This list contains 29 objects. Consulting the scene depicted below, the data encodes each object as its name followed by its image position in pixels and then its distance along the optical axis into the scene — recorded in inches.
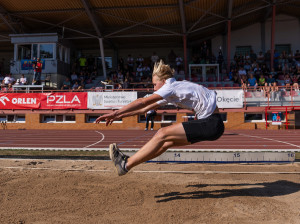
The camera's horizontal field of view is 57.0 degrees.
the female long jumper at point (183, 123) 133.4
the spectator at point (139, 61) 1064.0
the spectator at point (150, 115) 613.4
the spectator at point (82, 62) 1093.1
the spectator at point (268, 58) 1000.2
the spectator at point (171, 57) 1151.9
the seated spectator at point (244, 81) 807.9
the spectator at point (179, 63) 1063.9
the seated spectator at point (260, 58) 1012.9
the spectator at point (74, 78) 1029.2
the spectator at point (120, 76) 954.1
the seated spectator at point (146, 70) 997.2
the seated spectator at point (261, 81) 803.6
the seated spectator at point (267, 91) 685.9
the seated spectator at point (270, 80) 820.0
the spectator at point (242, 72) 911.5
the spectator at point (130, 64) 1055.0
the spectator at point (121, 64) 1057.0
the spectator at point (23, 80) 919.0
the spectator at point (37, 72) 888.0
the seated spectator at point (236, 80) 879.7
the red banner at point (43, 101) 758.5
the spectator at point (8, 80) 935.7
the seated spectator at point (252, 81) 813.0
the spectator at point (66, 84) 932.1
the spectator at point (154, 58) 1089.4
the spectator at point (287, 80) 835.6
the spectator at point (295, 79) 839.2
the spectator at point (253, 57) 1024.6
